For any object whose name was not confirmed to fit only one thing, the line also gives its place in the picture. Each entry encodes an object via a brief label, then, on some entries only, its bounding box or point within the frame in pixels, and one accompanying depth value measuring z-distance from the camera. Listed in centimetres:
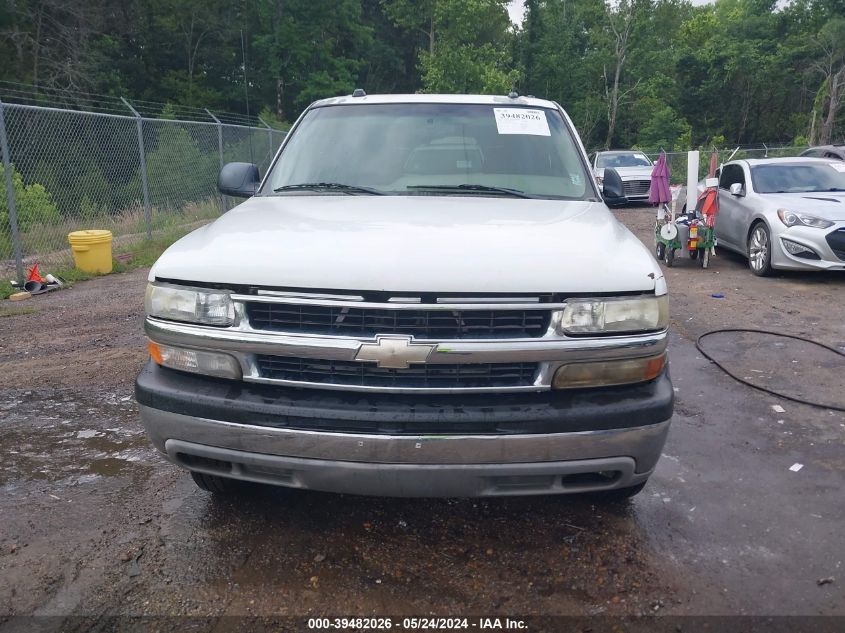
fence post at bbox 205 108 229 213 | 1435
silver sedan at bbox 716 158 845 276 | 833
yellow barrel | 971
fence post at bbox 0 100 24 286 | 822
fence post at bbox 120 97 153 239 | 1123
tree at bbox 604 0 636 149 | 4018
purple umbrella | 940
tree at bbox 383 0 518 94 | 3375
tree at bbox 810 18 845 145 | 3738
